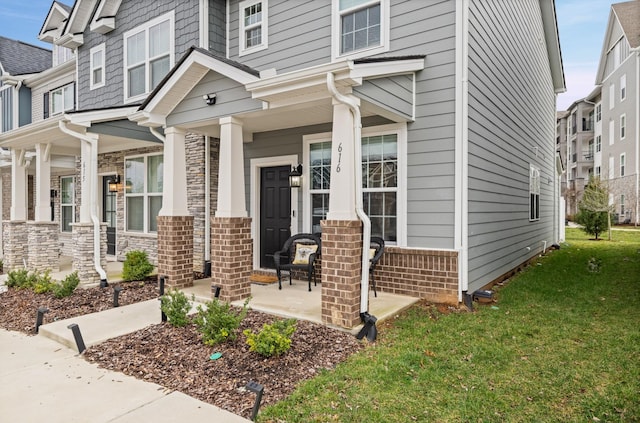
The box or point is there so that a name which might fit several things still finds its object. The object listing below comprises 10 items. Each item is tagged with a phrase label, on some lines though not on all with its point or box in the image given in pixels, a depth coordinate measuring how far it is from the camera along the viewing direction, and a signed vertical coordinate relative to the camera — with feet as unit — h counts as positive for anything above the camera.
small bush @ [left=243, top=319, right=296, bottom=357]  11.81 -4.04
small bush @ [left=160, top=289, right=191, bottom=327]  14.66 -3.79
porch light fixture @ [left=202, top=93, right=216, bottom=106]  18.29 +5.22
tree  50.14 +0.28
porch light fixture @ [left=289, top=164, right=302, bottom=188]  22.88 +1.91
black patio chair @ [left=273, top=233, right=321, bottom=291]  20.13 -2.43
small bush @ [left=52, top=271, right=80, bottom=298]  20.26 -4.11
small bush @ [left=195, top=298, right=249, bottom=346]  12.94 -3.91
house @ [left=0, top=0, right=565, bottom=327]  16.30 +4.04
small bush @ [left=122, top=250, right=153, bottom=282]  24.20 -3.61
